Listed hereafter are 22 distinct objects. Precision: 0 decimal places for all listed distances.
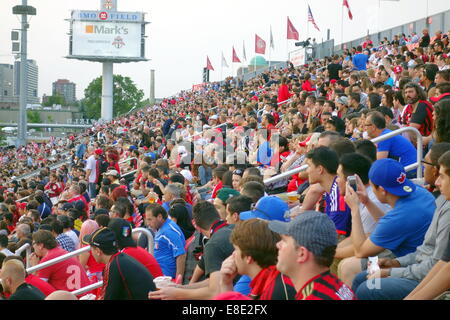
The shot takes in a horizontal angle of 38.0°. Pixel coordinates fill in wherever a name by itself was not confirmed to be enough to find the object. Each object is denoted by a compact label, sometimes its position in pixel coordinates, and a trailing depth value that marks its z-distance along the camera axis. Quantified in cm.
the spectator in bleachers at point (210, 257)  458
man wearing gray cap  344
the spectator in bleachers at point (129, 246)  557
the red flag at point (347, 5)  3588
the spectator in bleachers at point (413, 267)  423
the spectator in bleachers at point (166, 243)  694
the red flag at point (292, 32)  4075
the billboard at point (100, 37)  7250
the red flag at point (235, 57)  5550
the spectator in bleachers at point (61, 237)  920
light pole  5591
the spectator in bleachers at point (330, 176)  571
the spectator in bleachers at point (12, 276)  587
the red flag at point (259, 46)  4635
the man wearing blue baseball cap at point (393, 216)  476
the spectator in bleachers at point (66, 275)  725
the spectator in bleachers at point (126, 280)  478
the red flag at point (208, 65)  5872
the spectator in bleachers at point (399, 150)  733
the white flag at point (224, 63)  6008
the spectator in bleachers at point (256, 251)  398
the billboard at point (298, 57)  3954
